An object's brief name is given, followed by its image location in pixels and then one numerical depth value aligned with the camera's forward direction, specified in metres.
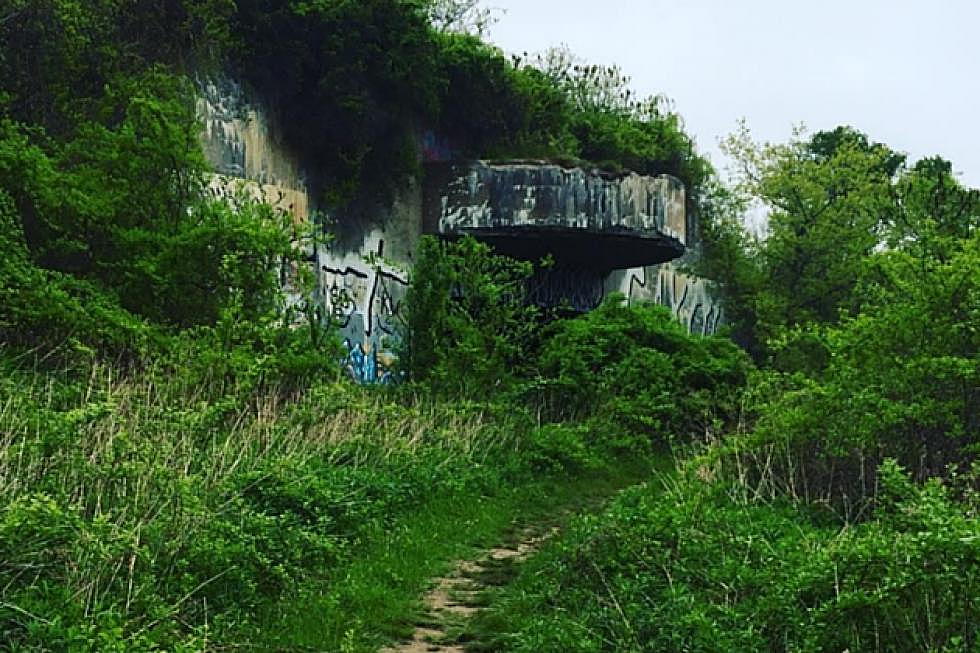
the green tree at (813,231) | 27.92
